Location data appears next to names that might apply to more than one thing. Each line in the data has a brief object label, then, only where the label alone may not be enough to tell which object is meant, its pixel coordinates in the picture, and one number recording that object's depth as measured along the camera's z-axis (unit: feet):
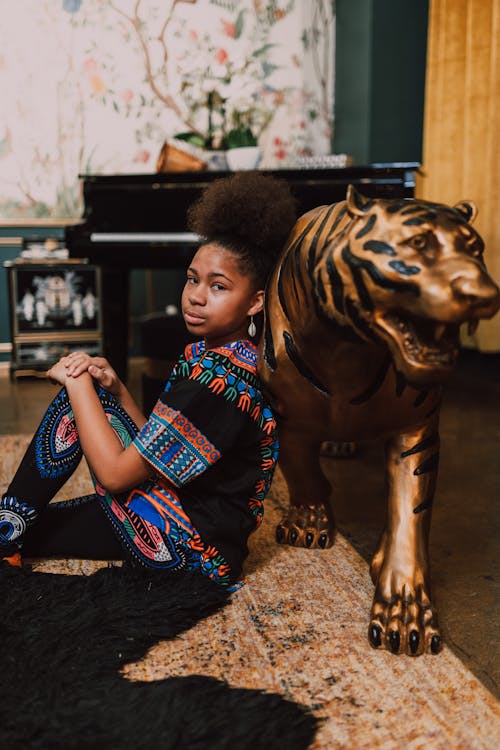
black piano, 9.84
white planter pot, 11.25
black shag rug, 3.04
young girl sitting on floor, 4.06
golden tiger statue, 3.08
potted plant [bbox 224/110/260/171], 11.26
